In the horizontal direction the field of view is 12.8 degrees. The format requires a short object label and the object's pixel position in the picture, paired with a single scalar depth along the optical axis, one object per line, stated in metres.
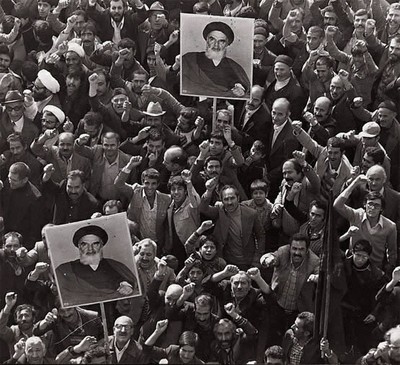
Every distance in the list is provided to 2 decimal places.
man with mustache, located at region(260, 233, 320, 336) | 14.78
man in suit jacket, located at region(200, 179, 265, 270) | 15.30
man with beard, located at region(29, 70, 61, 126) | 16.64
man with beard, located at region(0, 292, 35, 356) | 14.50
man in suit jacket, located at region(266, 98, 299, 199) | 15.80
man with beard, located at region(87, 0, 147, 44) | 17.36
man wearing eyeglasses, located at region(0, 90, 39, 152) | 16.33
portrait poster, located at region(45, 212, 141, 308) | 14.25
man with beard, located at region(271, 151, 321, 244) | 15.28
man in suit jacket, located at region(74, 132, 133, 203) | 15.84
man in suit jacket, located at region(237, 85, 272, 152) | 16.09
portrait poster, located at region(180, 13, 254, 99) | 15.86
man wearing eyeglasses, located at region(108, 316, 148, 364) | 14.23
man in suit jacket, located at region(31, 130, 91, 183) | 15.90
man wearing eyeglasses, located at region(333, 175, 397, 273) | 14.96
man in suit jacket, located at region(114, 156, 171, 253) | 15.45
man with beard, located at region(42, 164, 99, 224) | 15.44
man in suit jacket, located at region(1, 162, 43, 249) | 15.53
